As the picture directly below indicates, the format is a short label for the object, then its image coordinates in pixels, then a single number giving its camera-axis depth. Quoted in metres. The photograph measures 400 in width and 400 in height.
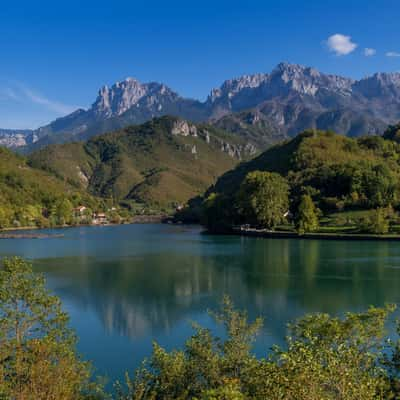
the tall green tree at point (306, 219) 93.25
